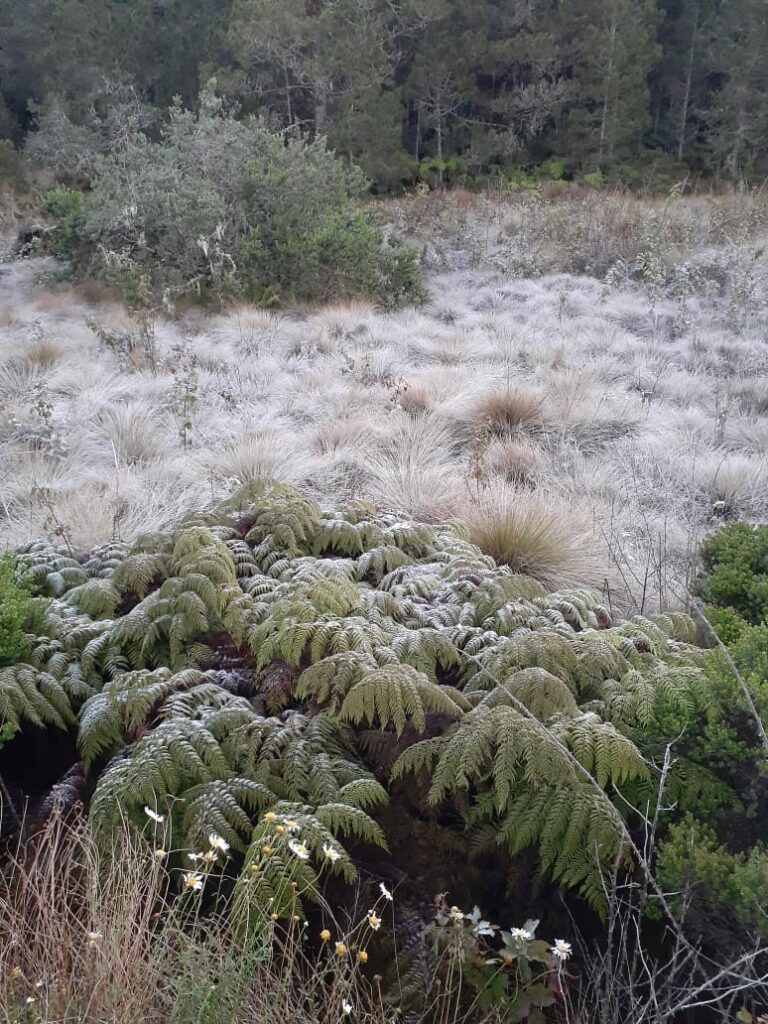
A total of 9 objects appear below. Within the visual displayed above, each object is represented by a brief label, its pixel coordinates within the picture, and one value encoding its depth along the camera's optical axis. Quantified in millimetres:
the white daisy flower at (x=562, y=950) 1507
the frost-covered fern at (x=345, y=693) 1785
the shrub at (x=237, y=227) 9141
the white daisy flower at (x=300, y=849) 1449
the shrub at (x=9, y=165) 16328
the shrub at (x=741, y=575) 2621
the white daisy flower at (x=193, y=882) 1387
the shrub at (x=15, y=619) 2219
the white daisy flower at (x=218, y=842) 1519
